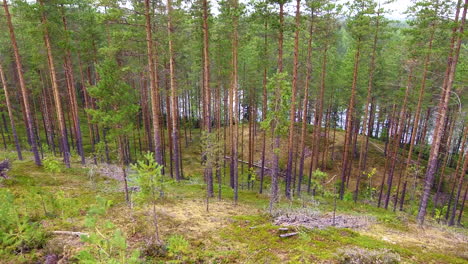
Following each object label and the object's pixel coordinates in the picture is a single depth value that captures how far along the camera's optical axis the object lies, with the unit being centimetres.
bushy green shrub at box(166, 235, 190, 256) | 852
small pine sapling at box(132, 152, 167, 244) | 891
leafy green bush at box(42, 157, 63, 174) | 1490
